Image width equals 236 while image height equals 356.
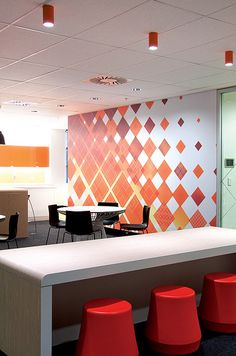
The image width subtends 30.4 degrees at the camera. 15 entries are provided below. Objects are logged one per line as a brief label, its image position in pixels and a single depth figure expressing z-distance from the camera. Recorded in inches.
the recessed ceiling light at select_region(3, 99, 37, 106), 333.0
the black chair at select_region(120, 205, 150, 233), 277.7
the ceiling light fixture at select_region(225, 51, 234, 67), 196.2
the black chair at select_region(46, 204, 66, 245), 281.7
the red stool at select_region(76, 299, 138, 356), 106.2
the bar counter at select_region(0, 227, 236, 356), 98.9
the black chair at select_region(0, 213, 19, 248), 233.0
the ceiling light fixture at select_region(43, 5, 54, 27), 140.6
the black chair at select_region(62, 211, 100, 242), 246.1
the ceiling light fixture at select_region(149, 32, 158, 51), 168.1
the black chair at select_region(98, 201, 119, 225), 294.4
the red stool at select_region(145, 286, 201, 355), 121.2
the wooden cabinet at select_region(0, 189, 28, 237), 339.3
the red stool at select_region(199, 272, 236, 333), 137.3
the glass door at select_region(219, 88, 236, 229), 278.8
